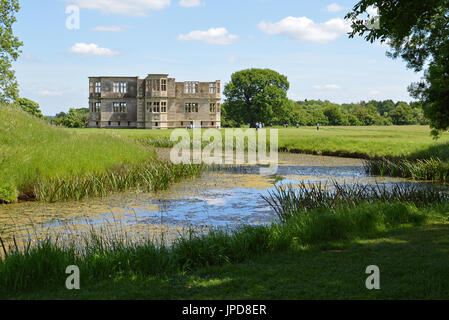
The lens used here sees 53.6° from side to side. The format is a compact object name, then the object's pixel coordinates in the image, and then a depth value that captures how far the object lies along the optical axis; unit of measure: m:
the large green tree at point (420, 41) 10.24
